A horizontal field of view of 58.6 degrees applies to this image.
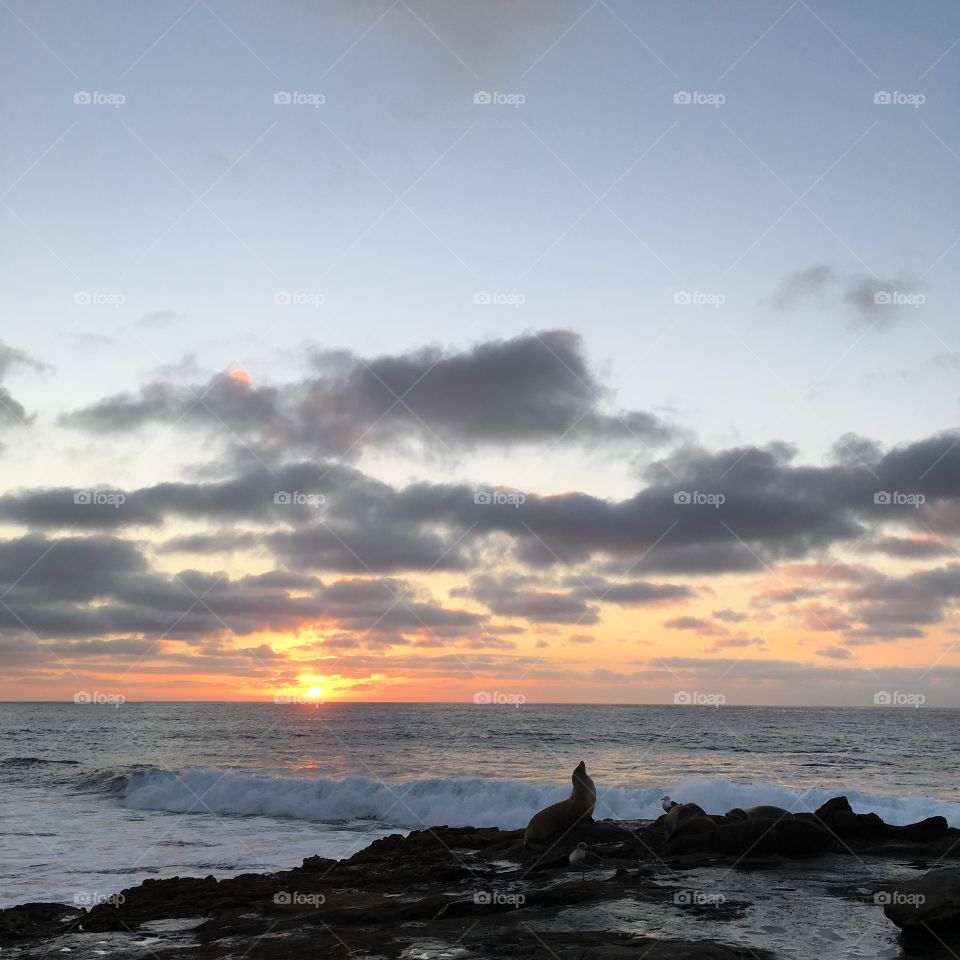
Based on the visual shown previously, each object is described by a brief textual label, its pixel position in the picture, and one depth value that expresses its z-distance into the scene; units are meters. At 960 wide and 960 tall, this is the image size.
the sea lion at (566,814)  15.61
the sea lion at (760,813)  14.50
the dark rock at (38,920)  12.00
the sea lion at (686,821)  14.41
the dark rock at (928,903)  8.55
